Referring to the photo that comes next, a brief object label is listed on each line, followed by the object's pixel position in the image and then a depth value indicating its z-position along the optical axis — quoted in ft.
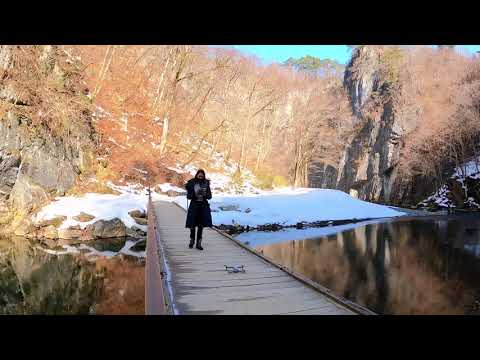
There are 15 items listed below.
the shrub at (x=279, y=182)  114.93
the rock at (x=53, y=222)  51.94
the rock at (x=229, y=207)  70.28
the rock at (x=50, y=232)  50.92
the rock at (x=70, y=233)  51.24
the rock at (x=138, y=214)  59.22
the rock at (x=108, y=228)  52.29
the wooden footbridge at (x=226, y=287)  15.15
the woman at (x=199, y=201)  25.22
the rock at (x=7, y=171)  52.85
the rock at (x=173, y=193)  77.37
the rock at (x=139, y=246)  47.98
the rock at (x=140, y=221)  57.88
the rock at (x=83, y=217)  53.26
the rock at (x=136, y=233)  55.11
